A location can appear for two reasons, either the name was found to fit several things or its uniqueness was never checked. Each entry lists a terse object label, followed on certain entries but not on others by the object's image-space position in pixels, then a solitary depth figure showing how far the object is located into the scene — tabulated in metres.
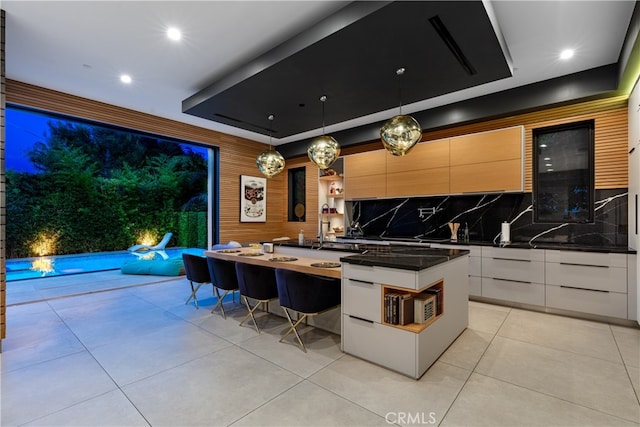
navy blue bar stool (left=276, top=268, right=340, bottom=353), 2.59
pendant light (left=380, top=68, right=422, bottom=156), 2.89
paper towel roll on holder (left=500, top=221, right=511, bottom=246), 4.19
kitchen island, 2.18
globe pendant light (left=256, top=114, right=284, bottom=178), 3.98
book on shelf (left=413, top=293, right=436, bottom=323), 2.27
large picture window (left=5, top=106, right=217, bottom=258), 7.62
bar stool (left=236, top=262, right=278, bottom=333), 3.02
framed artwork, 6.41
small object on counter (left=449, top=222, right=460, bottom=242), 4.70
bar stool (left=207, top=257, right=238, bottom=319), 3.43
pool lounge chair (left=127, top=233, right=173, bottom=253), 8.66
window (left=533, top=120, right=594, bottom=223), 3.86
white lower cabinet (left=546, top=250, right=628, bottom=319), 3.18
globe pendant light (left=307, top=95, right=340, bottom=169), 3.49
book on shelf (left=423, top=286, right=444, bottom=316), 2.52
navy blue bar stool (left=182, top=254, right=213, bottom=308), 3.75
